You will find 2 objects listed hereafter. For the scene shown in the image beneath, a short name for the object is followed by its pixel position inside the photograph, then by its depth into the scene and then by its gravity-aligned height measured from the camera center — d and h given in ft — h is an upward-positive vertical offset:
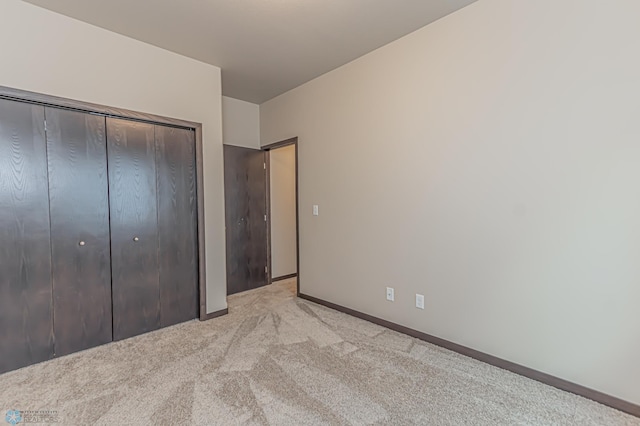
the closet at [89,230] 7.27 -0.60
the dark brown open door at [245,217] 13.28 -0.48
